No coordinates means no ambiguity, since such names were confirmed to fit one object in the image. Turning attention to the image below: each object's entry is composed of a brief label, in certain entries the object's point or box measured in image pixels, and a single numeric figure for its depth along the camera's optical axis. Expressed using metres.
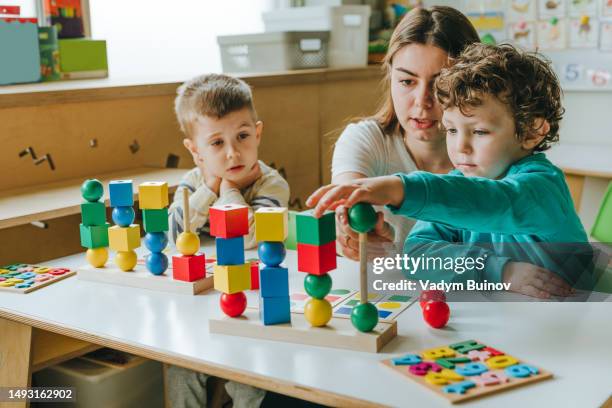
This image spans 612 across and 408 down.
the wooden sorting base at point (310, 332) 1.06
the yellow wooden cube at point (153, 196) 1.44
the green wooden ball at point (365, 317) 1.07
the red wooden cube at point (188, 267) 1.38
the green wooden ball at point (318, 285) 1.10
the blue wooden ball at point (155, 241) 1.45
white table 0.92
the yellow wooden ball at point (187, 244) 1.40
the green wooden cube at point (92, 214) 1.51
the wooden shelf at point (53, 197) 1.69
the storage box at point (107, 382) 1.61
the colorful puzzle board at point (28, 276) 1.44
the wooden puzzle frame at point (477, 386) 0.89
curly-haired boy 1.25
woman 1.61
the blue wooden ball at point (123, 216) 1.47
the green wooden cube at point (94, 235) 1.52
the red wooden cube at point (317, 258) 1.09
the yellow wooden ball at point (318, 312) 1.10
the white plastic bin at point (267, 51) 2.92
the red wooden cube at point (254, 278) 1.39
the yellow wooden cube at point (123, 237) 1.46
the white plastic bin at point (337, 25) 3.13
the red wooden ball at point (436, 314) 1.13
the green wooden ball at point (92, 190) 1.50
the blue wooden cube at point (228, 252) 1.17
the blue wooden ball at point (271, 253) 1.14
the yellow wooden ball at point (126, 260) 1.48
